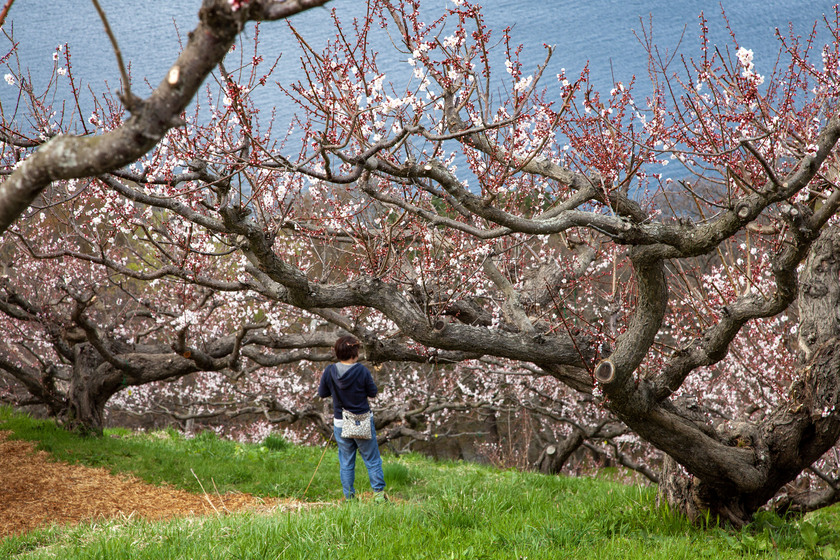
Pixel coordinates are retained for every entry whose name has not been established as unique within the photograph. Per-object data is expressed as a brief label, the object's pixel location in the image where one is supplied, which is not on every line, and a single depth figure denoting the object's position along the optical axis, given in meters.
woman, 11.62
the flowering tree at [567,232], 7.81
